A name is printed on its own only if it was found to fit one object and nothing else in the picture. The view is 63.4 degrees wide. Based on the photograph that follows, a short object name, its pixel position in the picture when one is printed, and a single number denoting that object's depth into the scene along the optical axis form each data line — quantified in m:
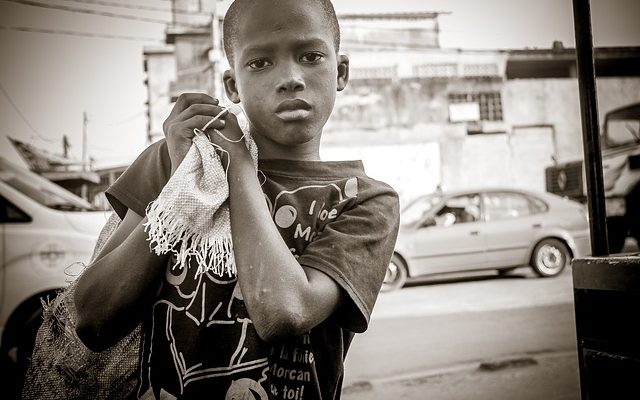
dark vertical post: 1.10
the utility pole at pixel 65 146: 15.43
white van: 3.90
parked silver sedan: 7.91
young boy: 1.00
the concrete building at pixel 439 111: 18.25
